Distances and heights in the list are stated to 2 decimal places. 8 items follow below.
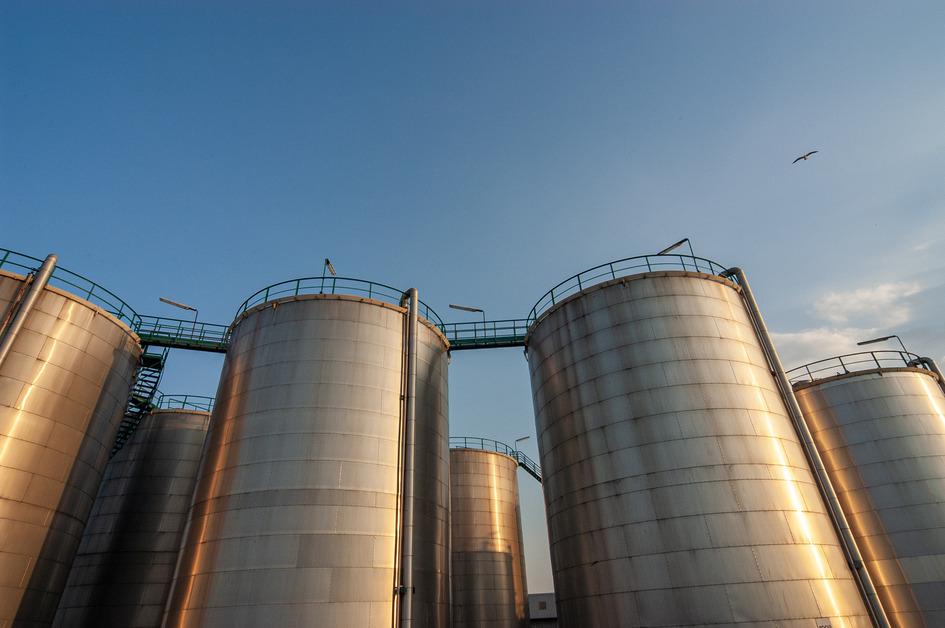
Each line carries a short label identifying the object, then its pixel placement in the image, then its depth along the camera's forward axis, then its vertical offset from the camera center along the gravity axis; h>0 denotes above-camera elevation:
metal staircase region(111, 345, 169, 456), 24.75 +10.67
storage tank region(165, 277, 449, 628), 14.16 +4.16
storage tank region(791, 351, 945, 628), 17.20 +4.30
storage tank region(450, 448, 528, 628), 30.69 +4.36
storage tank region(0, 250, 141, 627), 15.79 +6.38
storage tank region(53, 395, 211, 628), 22.88 +4.64
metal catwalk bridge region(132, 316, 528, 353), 27.02 +13.62
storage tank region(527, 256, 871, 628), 13.44 +3.65
